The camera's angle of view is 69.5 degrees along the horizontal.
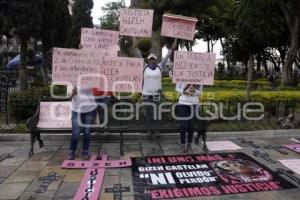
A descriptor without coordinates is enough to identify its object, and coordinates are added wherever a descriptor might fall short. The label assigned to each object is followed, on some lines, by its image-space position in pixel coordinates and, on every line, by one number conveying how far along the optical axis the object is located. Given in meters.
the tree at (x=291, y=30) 9.30
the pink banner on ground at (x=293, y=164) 3.57
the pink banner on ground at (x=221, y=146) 4.28
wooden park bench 4.12
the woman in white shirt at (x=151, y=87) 4.29
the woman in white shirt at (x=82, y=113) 3.69
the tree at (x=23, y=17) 6.82
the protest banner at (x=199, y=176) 3.01
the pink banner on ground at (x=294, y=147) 4.24
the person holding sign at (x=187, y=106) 4.01
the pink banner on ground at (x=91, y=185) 2.88
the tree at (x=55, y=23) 7.82
